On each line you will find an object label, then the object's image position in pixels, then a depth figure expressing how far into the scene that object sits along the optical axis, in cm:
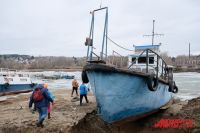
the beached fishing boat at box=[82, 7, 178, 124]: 528
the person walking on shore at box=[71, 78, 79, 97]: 1128
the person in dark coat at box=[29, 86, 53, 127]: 573
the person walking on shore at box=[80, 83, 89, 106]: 868
